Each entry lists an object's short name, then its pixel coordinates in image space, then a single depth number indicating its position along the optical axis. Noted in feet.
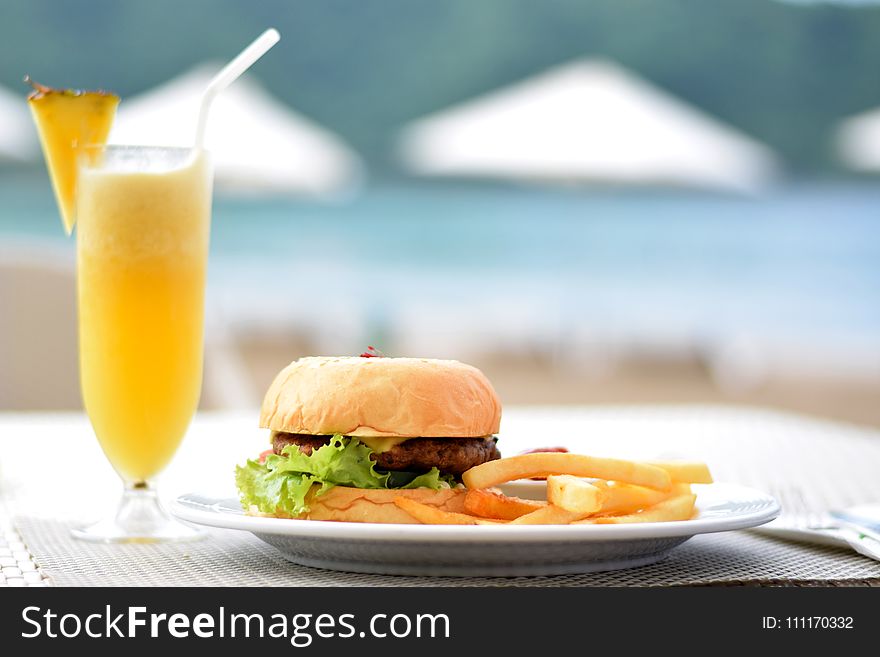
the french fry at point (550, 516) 2.67
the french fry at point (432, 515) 2.69
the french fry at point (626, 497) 2.70
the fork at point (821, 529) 2.71
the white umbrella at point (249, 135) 26.84
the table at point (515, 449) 2.59
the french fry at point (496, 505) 2.74
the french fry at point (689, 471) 2.81
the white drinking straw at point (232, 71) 3.01
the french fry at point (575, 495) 2.64
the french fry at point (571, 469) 2.71
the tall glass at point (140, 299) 3.06
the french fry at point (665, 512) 2.71
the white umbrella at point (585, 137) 27.86
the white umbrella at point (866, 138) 33.51
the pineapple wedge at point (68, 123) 3.10
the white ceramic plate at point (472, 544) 2.50
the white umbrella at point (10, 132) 26.20
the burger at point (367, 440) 2.75
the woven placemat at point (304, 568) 2.55
